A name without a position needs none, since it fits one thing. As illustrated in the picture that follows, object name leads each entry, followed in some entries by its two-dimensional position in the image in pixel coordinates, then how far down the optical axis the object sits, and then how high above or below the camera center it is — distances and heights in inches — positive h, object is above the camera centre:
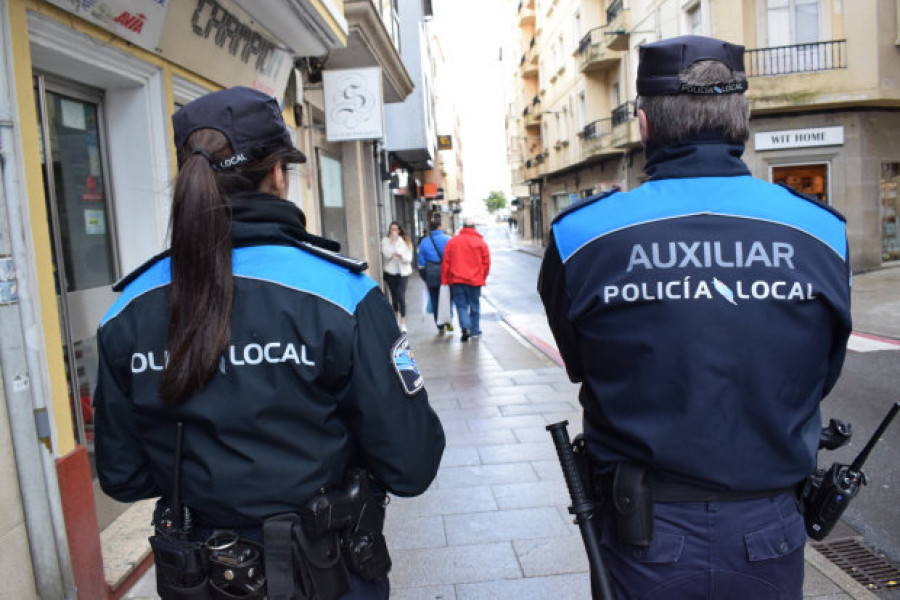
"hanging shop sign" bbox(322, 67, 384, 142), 404.5 +70.1
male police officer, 68.8 -13.7
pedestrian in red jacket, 436.1 -28.1
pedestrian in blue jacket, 472.1 -17.6
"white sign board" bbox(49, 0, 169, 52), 153.3 +52.1
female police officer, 66.6 -10.6
